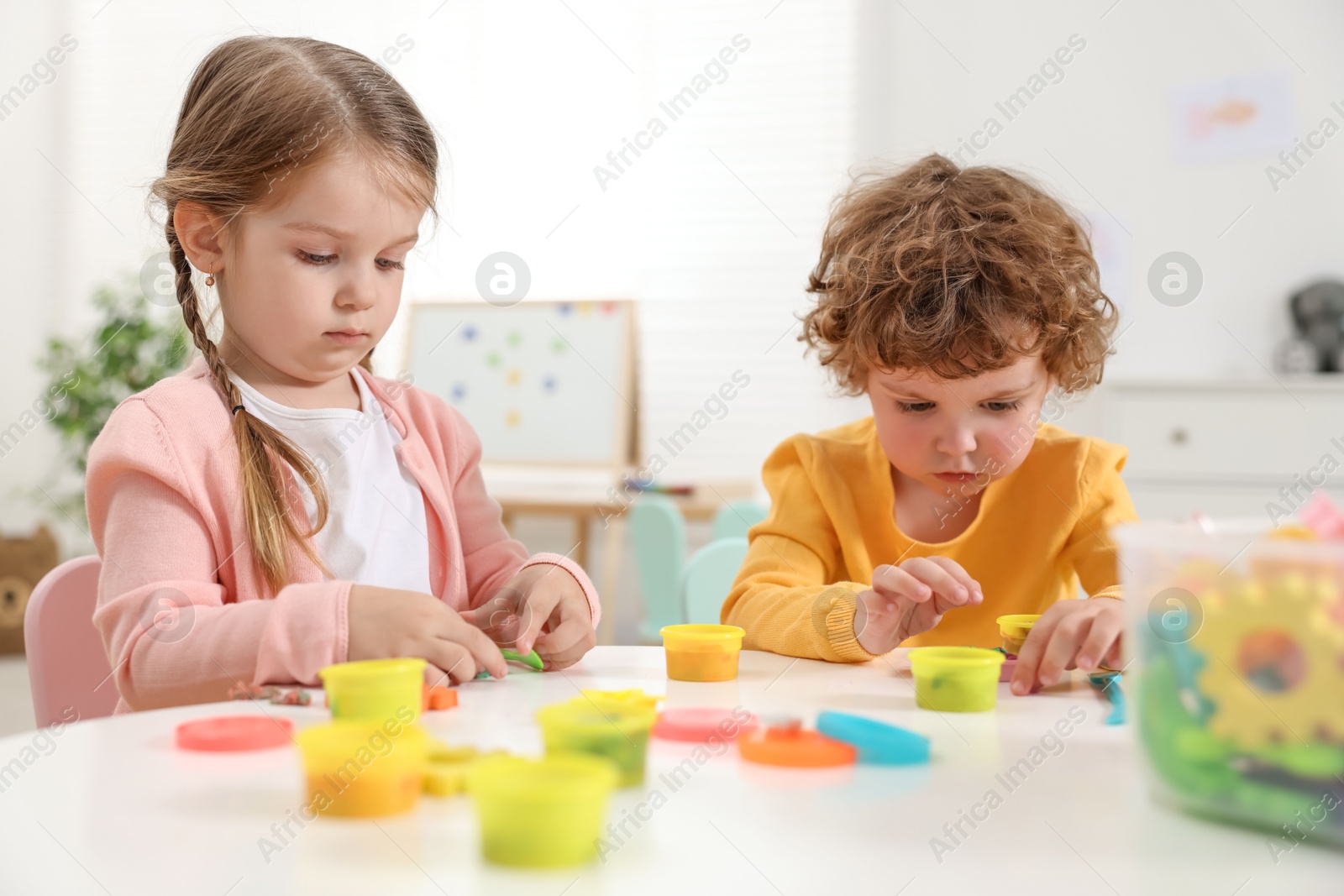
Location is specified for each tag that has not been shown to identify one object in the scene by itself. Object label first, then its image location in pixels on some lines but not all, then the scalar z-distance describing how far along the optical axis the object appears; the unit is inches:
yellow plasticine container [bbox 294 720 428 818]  20.2
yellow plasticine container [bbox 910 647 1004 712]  29.8
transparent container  17.3
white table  17.5
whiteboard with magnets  141.2
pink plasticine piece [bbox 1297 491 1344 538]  19.5
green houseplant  141.9
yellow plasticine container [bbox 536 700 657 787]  22.5
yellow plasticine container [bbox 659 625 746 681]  33.7
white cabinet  106.3
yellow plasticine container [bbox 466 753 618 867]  17.9
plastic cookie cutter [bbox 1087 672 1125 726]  29.0
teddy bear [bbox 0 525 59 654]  139.9
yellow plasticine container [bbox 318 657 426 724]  26.1
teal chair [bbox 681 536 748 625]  57.3
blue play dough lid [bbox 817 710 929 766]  24.5
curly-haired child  43.5
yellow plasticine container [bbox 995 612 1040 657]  35.7
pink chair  39.6
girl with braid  32.4
